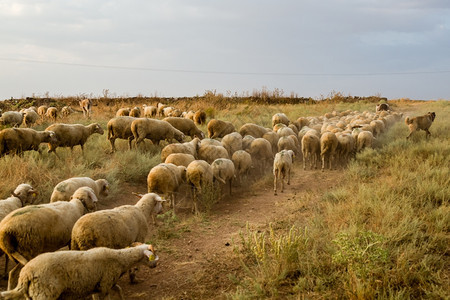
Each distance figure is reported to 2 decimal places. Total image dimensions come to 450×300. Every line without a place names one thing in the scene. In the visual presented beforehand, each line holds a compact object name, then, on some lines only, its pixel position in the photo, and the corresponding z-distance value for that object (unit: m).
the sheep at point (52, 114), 18.55
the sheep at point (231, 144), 11.63
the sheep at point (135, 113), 17.44
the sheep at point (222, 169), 8.89
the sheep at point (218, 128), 14.06
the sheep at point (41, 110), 21.00
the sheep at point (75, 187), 6.37
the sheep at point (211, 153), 10.23
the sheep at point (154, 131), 11.62
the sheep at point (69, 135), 10.55
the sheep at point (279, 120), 17.17
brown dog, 13.70
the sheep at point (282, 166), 9.38
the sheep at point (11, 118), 14.50
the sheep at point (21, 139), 9.26
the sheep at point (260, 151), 11.59
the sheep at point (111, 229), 4.49
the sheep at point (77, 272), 3.43
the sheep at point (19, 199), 5.56
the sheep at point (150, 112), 20.08
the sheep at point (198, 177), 8.02
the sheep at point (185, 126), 13.58
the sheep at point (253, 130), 14.12
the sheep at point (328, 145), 11.34
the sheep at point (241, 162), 10.21
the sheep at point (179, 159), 9.05
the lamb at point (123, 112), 17.67
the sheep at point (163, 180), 7.55
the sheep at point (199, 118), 17.81
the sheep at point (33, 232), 4.39
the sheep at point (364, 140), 12.46
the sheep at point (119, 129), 11.80
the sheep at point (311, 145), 11.62
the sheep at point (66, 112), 21.39
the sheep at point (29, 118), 15.74
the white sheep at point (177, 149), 9.97
